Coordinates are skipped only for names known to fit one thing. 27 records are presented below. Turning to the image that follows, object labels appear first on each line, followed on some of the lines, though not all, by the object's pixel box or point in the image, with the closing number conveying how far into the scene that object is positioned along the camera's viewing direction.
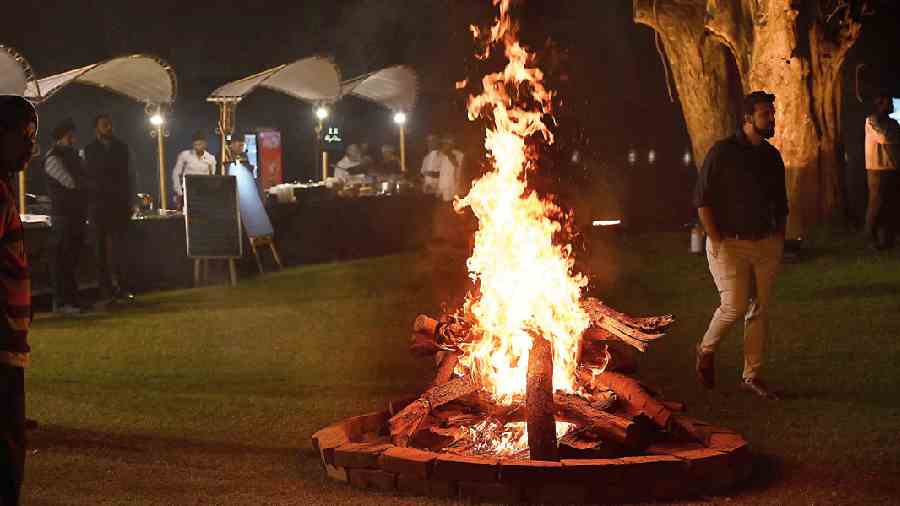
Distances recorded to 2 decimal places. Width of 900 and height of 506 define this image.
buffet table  16.59
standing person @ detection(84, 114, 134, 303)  15.08
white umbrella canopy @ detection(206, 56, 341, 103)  22.48
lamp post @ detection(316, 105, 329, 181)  26.30
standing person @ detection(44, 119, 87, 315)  14.34
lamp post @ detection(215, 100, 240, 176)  20.34
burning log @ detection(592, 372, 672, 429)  6.81
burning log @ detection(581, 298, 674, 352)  7.25
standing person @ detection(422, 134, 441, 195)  24.67
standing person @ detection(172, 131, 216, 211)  19.64
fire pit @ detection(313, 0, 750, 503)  6.14
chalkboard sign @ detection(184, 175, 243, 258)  17.64
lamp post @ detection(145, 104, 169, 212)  20.50
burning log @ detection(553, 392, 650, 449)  6.52
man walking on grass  8.38
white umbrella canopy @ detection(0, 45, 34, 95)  17.62
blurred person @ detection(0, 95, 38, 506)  5.04
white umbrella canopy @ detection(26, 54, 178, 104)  20.02
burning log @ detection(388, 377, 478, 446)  6.82
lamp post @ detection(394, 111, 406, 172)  27.70
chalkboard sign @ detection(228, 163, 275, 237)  18.45
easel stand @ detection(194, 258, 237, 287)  17.55
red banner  27.31
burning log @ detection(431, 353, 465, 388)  7.27
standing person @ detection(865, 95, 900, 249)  17.42
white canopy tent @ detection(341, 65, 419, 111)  28.28
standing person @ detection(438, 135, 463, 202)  22.67
